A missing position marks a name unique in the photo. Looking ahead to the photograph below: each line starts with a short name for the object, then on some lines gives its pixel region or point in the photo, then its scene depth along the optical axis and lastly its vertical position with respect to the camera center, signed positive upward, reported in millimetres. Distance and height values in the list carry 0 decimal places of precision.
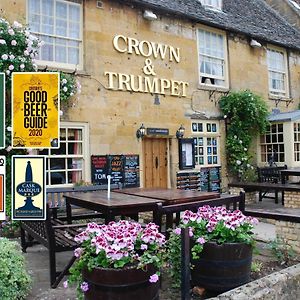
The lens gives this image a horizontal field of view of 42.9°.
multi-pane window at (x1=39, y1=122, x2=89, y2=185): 9469 +317
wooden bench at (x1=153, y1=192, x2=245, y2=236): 4340 -496
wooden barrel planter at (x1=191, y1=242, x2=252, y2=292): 3781 -1005
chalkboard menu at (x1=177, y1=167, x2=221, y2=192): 11672 -464
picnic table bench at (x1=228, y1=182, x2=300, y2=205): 8969 -572
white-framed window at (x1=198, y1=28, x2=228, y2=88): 12742 +3653
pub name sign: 10469 +2606
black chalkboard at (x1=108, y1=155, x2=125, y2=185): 10102 -21
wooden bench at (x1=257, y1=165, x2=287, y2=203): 12402 -346
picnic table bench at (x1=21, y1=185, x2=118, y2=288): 4312 -867
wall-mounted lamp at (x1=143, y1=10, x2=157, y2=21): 10916 +4335
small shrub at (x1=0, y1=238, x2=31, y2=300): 3475 -989
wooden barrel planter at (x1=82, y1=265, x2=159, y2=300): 3092 -954
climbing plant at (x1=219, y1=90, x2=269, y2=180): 12812 +1444
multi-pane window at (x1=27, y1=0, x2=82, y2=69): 9344 +3520
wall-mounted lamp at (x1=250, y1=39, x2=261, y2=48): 13839 +4360
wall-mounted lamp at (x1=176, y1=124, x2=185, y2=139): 11570 +1024
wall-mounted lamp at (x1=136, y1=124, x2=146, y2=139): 10711 +975
